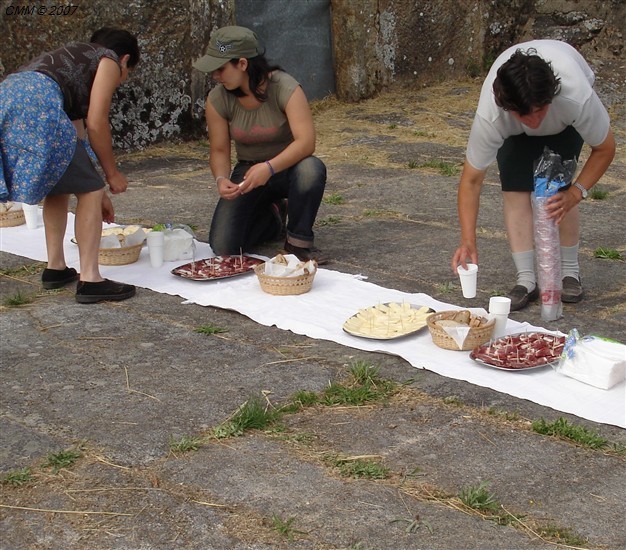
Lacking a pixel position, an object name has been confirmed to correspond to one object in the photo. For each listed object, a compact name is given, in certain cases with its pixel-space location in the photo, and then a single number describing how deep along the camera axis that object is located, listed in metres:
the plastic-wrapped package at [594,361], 3.59
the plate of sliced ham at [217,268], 4.96
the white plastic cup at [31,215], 5.95
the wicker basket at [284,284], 4.72
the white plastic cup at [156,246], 5.16
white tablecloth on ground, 3.57
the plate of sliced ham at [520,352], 3.77
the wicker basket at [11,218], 6.00
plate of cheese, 4.13
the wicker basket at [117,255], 5.21
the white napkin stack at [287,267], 4.78
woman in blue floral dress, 4.48
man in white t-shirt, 3.85
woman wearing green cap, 5.02
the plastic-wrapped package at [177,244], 5.27
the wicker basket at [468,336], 3.95
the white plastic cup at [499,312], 4.04
